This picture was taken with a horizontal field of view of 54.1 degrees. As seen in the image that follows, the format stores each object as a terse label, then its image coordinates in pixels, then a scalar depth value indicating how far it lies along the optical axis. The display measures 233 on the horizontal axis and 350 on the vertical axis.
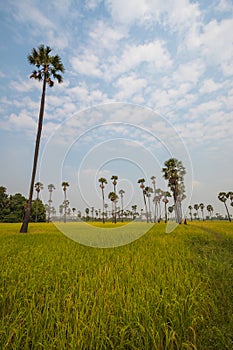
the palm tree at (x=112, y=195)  69.44
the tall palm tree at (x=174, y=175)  42.28
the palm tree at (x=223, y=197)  78.00
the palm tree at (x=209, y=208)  132.75
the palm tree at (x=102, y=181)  56.41
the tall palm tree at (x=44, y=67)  19.64
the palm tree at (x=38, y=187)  72.85
